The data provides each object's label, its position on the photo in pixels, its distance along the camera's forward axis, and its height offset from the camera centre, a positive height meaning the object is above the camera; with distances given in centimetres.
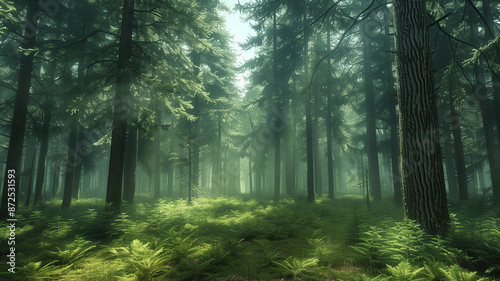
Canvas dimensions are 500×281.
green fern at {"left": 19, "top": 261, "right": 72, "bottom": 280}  359 -168
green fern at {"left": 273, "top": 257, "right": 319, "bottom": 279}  359 -164
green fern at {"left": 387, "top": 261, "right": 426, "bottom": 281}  309 -151
